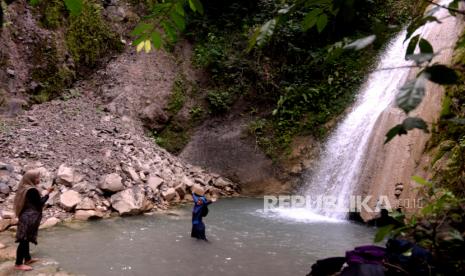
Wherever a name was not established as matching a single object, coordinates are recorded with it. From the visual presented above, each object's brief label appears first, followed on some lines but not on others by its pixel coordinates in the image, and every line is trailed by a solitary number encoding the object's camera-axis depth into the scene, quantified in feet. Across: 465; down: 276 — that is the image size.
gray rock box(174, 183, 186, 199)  31.15
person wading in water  20.39
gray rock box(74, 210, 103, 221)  24.36
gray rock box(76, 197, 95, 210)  25.00
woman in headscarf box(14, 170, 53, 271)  16.42
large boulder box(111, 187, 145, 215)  25.88
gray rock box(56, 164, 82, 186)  26.48
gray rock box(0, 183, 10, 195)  23.99
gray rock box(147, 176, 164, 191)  29.53
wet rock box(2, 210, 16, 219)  21.64
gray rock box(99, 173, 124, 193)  26.86
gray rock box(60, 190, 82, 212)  24.54
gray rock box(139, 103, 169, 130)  40.01
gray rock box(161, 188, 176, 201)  29.82
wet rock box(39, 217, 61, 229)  22.40
